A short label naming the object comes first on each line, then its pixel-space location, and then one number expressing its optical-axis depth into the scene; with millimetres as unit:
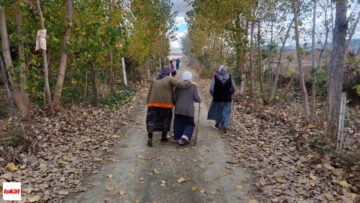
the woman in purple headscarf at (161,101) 5941
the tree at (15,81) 6102
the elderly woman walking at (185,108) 6008
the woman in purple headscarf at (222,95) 6965
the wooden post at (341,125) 5027
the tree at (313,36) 8326
